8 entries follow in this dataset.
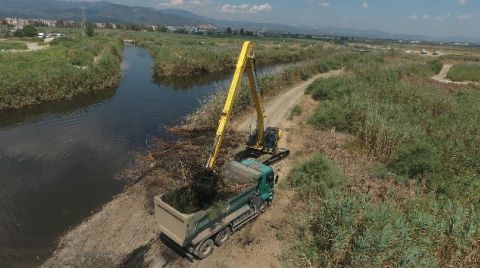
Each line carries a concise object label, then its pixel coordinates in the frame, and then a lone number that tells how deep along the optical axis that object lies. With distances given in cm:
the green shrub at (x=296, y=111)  3376
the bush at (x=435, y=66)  6625
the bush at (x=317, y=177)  1819
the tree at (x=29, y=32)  10175
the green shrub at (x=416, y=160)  1972
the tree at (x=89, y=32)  11150
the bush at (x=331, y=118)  2870
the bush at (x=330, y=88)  3800
